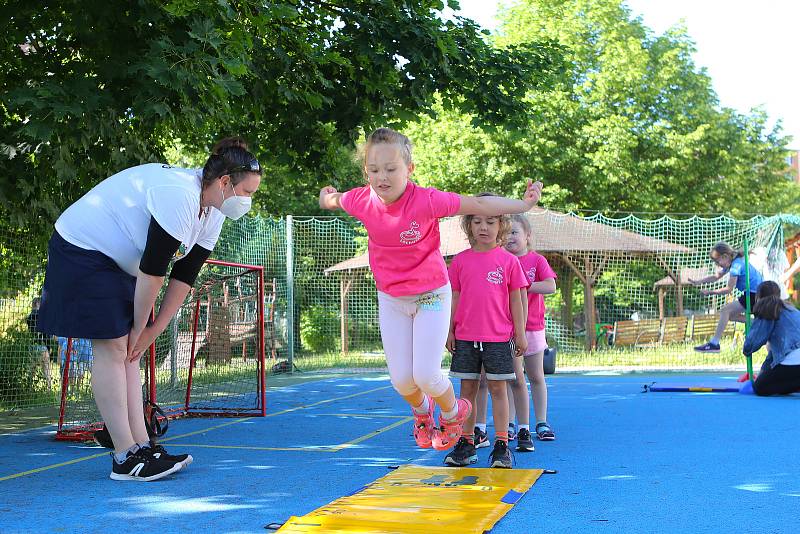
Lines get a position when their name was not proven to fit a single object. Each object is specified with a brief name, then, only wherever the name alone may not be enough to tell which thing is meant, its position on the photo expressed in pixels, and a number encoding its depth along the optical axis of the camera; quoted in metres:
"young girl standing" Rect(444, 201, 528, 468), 5.57
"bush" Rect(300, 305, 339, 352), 15.92
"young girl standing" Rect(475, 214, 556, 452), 6.58
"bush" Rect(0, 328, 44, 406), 9.34
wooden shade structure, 18.88
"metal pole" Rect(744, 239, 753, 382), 10.77
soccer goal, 8.41
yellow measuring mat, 3.64
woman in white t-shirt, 4.60
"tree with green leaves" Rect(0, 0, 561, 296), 6.55
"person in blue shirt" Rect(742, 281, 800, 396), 9.59
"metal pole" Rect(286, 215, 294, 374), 14.98
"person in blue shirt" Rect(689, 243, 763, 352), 12.57
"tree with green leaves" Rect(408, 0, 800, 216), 27.53
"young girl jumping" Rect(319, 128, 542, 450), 4.72
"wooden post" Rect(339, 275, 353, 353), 16.44
